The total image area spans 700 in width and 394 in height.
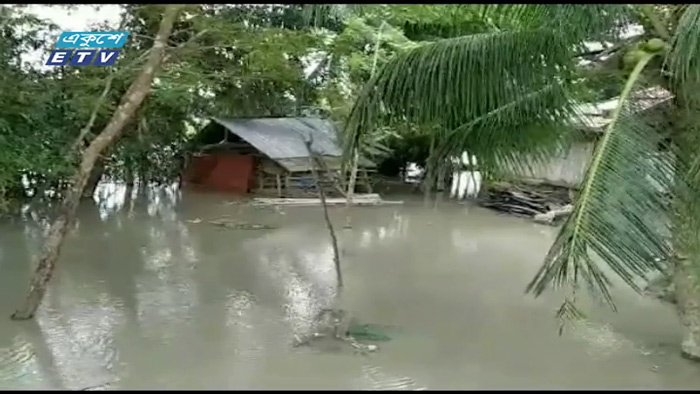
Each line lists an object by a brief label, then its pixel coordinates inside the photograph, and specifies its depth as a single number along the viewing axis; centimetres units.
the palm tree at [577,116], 404
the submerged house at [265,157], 1644
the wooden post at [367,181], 1717
